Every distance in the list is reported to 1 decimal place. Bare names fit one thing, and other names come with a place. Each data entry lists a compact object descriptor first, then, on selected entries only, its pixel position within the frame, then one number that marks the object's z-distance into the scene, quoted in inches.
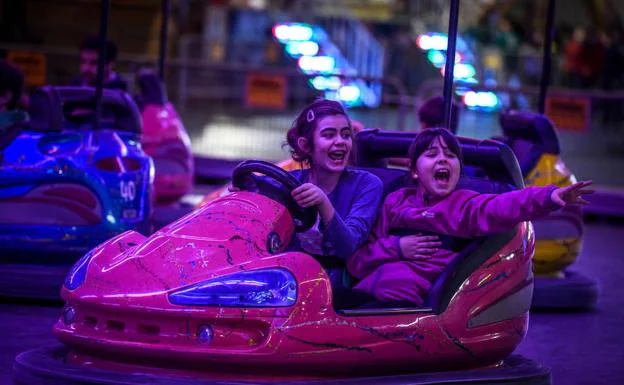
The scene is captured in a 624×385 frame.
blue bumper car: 394.9
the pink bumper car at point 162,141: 561.6
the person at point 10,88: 438.2
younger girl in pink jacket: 284.7
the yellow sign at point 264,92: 809.0
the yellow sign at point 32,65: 774.6
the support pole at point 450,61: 321.3
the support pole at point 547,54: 459.4
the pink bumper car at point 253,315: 253.4
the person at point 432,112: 434.5
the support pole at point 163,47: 577.8
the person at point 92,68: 524.0
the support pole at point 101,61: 398.0
